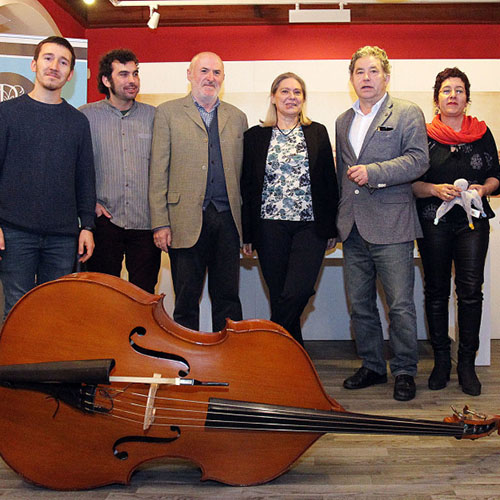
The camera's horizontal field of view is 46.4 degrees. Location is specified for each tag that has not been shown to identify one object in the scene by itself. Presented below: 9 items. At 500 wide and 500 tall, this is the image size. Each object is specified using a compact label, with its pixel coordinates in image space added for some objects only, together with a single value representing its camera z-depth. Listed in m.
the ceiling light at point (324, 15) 4.04
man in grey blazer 2.61
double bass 1.61
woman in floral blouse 2.65
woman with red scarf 2.71
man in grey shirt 2.61
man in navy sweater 2.20
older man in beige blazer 2.60
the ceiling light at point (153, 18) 4.11
